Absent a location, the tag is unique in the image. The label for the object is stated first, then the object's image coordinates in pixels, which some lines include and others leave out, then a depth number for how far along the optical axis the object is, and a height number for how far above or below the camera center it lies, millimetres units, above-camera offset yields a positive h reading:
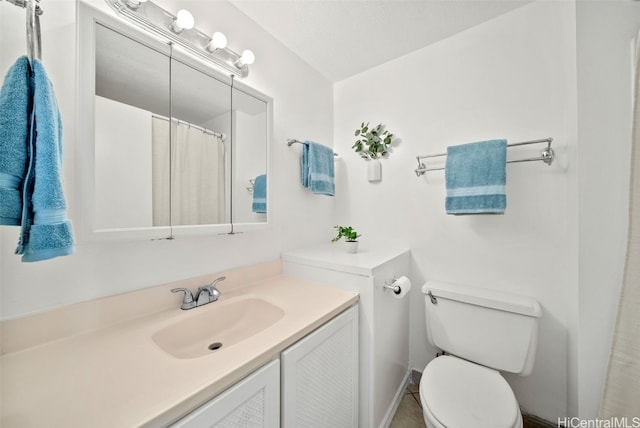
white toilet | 916 -744
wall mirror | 740 +302
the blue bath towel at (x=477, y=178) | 1210 +196
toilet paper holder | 1153 -390
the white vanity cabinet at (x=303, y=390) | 599 -586
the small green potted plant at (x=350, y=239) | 1470 -181
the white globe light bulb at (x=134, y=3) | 845 +796
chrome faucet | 973 -371
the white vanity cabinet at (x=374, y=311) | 1117 -532
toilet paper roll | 1154 -379
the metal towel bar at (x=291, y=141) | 1523 +490
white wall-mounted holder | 1715 +334
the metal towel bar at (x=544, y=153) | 1173 +311
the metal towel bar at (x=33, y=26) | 563 +477
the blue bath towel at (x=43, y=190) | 530 +58
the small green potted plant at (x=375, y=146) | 1701 +514
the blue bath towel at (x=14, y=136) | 508 +181
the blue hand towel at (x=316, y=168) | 1562 +320
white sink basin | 870 -490
